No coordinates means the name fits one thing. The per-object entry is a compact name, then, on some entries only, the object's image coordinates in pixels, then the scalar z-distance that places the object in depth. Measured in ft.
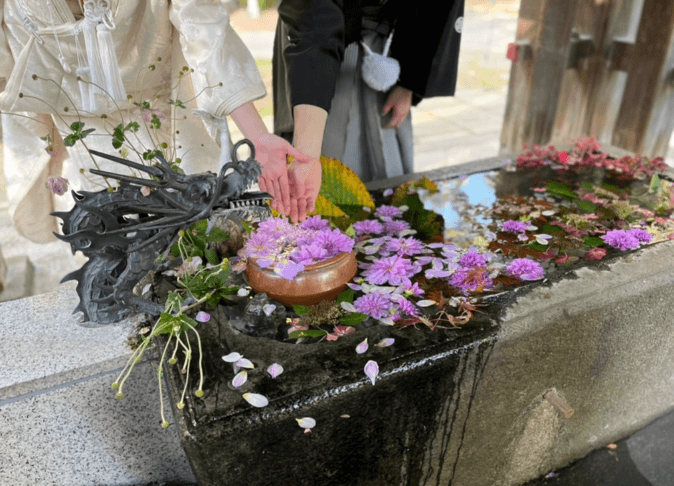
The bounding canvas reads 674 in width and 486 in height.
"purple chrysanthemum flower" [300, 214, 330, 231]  5.39
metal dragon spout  4.01
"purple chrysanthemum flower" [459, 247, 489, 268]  5.17
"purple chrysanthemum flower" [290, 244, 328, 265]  4.58
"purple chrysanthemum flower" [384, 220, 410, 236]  5.96
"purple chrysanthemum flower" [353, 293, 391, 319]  4.51
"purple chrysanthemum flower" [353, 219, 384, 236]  5.91
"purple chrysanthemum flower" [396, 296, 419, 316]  4.51
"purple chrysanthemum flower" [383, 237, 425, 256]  5.40
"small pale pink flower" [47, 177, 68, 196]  4.38
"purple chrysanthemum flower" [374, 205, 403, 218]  6.36
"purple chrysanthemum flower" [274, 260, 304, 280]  4.40
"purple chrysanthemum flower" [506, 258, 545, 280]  4.98
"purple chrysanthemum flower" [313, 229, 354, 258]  4.76
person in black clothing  5.60
